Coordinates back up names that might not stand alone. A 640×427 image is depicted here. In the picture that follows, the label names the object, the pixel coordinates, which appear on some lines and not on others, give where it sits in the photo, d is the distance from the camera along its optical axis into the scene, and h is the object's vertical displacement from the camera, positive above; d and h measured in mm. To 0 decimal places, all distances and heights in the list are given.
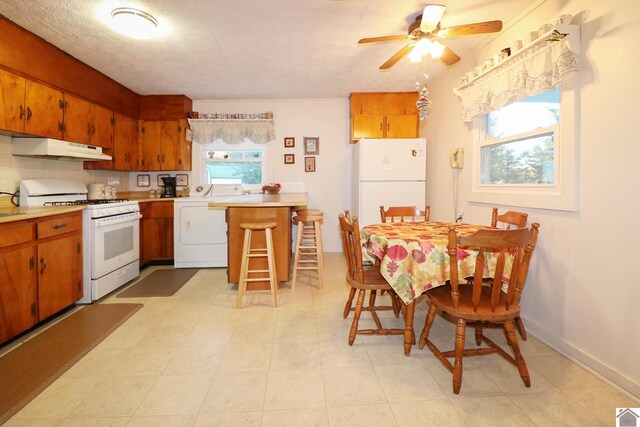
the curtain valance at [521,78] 1809 +890
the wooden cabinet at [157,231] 3848 -390
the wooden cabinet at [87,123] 2906 +837
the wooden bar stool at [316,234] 3004 -323
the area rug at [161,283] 2961 -895
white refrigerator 3590 +344
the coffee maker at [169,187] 4281 +212
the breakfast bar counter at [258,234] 2863 -296
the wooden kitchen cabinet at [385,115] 4051 +1196
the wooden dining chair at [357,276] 1898 -502
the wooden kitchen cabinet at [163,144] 4141 +801
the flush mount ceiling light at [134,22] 2158 +1348
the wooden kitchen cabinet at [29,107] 2268 +788
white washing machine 3760 -412
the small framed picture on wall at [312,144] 4492 +878
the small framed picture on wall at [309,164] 4520 +579
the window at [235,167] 4520 +535
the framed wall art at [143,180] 4383 +318
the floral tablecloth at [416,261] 1633 -330
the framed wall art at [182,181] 4422 +309
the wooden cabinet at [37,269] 1922 -500
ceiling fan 1856 +1137
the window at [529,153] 1843 +380
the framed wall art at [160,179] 4412 +337
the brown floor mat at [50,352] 1522 -959
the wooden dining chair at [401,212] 2777 -91
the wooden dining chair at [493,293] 1382 -451
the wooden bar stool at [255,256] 2480 -496
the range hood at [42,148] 2633 +482
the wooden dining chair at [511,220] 1961 -131
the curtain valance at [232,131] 4301 +1038
